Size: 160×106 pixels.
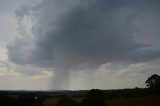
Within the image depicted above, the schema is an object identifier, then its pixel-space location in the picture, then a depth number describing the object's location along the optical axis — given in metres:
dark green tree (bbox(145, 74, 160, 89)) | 46.90
